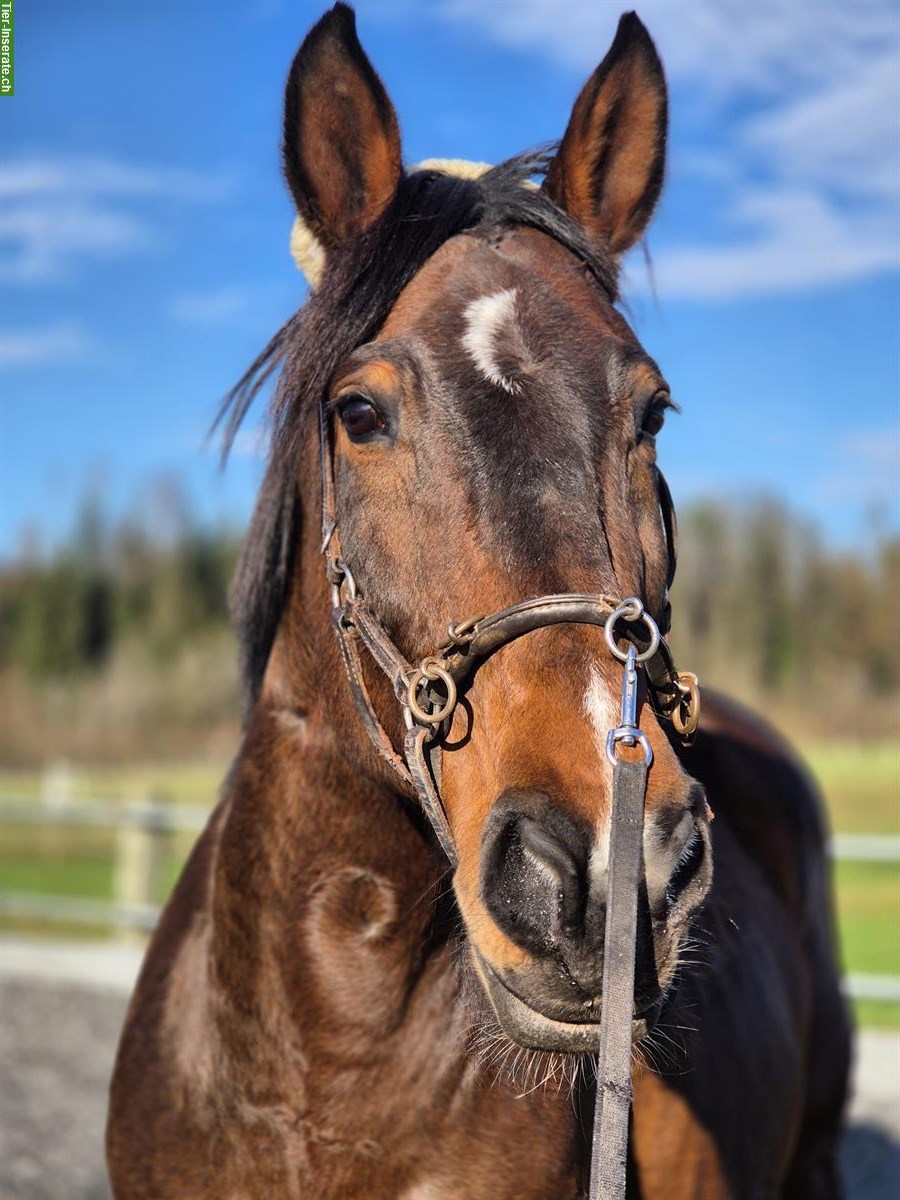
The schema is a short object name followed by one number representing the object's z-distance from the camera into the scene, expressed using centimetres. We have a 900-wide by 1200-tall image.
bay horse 170
